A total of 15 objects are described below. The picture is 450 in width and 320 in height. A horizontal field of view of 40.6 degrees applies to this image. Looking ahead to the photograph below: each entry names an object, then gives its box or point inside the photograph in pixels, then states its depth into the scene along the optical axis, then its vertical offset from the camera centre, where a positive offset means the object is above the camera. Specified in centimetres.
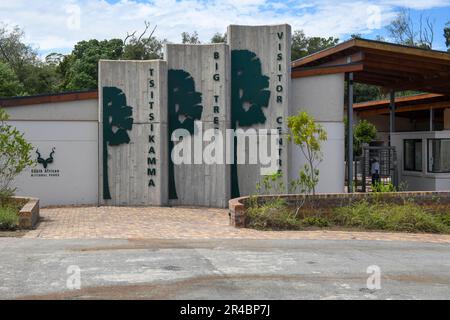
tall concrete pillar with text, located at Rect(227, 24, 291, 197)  1916 +214
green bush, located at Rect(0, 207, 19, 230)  1292 -141
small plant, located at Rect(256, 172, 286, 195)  1866 -109
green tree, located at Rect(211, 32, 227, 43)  5946 +1150
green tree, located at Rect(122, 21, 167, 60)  5375 +977
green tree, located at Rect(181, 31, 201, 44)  6412 +1224
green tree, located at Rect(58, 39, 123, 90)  4500 +755
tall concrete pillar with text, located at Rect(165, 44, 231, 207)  1886 +114
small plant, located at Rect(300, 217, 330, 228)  1440 -164
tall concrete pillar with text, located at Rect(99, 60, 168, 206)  1866 +67
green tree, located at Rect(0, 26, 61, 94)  4934 +762
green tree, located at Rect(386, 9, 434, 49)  6475 +1266
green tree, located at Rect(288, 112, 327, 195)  1493 +53
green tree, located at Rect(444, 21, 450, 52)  6644 +1295
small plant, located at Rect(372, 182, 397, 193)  1583 -92
